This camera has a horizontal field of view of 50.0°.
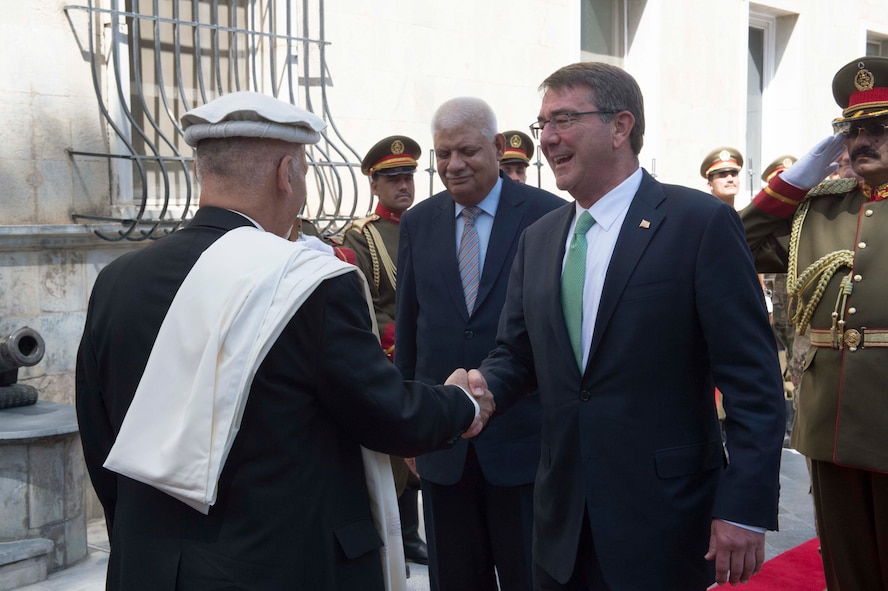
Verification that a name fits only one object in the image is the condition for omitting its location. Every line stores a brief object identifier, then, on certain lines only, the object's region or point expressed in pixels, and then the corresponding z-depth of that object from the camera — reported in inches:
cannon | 179.6
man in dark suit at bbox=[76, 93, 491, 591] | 78.2
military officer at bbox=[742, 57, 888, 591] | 125.3
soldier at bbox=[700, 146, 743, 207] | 304.5
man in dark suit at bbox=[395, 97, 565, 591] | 128.1
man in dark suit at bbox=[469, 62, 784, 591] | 93.5
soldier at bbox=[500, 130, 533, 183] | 265.9
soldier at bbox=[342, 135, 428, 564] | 197.5
